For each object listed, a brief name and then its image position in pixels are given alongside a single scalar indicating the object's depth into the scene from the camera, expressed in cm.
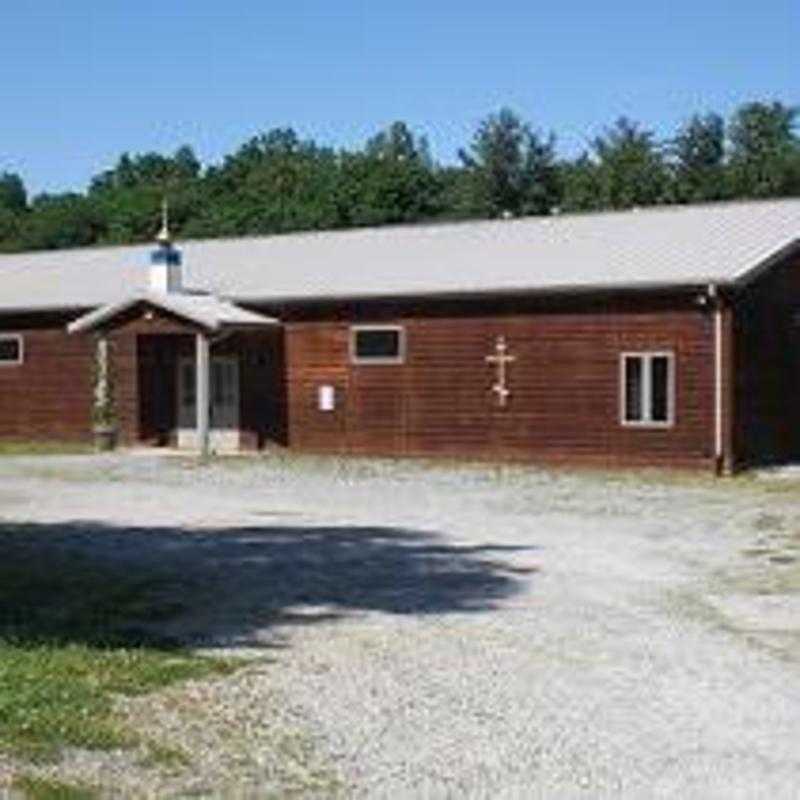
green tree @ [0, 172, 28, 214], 12000
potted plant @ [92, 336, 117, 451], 3934
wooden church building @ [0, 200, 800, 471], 3262
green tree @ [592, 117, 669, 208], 7700
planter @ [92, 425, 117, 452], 3922
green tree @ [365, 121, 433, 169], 9281
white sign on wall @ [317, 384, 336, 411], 3675
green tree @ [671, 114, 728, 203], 7856
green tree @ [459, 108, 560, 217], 8400
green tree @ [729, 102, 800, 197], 7719
